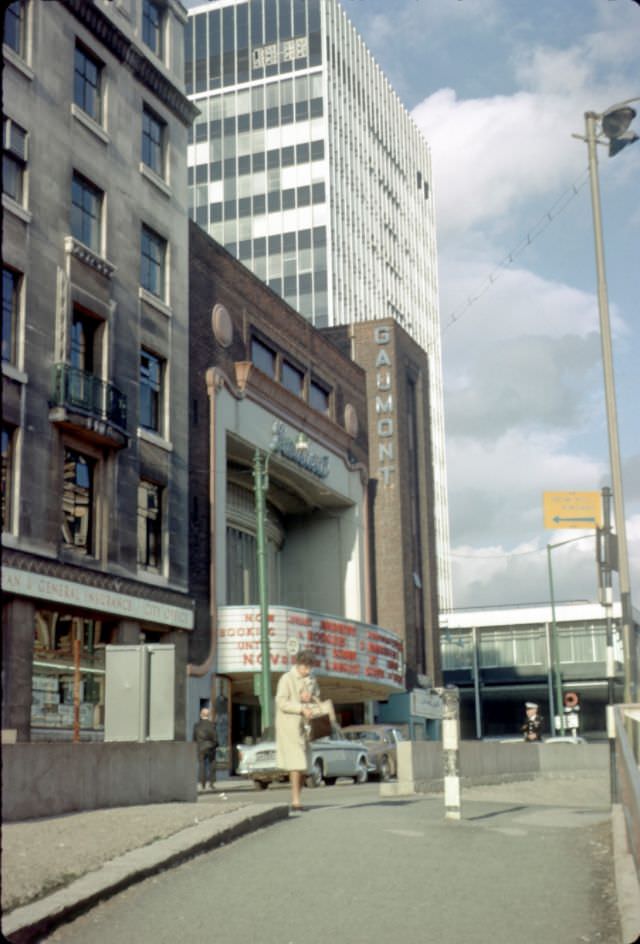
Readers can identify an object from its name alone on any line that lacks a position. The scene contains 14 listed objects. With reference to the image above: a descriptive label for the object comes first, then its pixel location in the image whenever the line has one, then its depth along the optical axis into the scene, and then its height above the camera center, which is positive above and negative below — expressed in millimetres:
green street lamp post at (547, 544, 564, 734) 56497 +1977
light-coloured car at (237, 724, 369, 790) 28234 -553
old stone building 27594 +9391
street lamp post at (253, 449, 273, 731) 33781 +3934
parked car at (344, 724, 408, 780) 32125 -192
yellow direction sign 26062 +4582
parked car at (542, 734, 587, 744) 40100 -251
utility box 16453 +582
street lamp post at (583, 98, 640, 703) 20891 +6882
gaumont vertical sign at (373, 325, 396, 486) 55812 +14178
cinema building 37812 +8621
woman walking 13406 +236
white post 13023 -324
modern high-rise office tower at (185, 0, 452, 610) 93375 +43762
